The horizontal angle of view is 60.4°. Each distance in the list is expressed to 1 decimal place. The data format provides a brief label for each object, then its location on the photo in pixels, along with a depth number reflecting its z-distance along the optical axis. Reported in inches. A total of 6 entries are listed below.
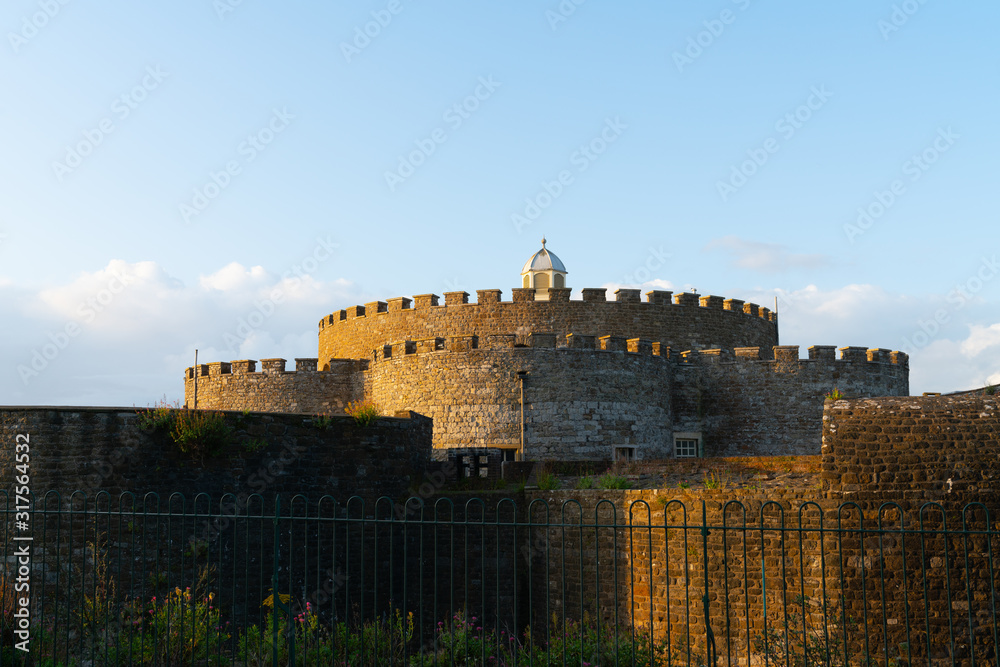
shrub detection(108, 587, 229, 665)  377.7
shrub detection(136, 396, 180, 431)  511.8
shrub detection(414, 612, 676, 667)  407.8
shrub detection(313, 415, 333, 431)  567.5
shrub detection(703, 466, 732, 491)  515.7
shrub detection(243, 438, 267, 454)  538.9
